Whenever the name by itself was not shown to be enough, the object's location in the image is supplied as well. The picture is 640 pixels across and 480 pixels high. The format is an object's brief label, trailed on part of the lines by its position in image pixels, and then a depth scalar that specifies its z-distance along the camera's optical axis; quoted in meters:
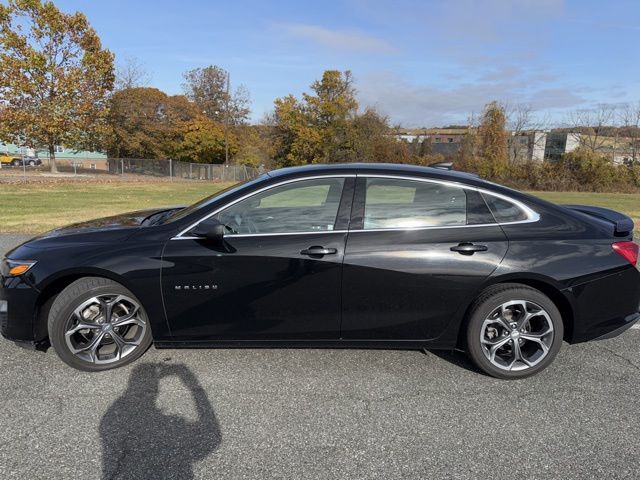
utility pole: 46.25
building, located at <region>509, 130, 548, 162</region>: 45.68
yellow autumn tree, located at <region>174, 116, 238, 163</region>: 49.44
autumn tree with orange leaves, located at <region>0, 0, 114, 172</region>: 30.91
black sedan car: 3.30
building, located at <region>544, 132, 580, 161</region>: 56.46
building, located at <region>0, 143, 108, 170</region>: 48.88
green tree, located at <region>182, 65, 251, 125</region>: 61.69
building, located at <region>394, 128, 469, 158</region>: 54.15
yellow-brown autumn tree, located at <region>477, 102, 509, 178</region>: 41.34
